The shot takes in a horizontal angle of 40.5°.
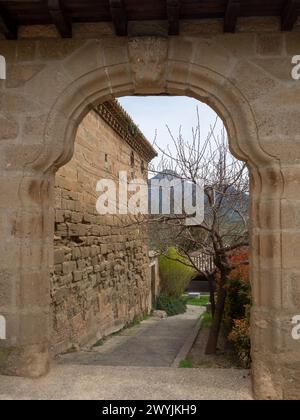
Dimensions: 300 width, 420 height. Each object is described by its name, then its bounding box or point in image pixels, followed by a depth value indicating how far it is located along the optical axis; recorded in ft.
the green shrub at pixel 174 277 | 56.95
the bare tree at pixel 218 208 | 21.65
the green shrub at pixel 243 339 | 16.99
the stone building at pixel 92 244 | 19.24
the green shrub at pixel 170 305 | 51.67
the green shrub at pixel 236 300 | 20.04
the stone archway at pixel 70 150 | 9.67
